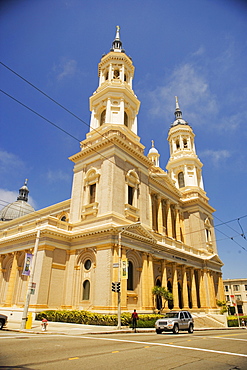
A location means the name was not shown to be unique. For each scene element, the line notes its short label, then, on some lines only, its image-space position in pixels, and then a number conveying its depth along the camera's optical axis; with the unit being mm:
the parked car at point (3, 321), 18625
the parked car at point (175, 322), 19080
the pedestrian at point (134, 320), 20400
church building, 26734
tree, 28812
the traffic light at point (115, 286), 21328
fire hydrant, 18125
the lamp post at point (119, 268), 20531
